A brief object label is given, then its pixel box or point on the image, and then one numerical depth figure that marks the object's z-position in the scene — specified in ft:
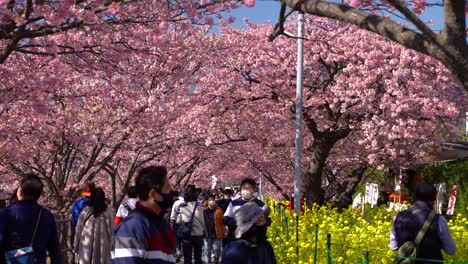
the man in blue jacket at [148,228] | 13.60
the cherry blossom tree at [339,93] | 56.39
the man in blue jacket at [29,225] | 19.04
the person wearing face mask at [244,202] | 20.51
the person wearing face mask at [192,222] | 39.17
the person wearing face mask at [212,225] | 41.42
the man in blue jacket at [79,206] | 27.76
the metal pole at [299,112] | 48.93
